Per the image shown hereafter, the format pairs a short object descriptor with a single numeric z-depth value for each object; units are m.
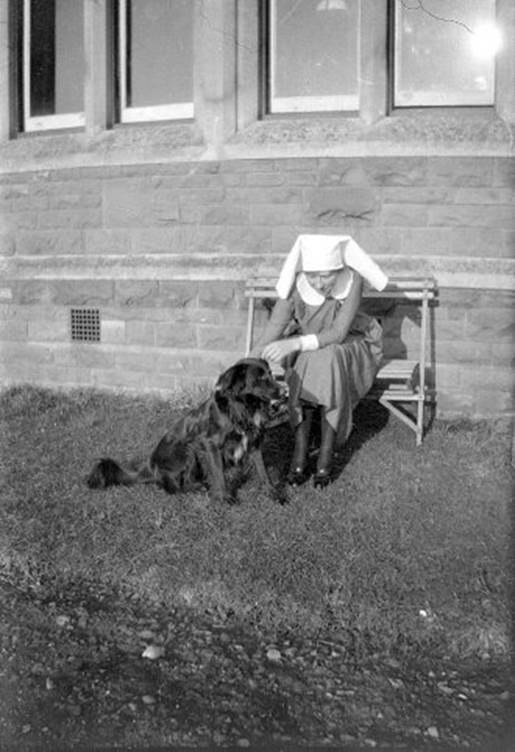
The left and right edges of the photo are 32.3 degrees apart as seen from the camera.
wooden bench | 6.19
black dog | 4.93
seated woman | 5.52
